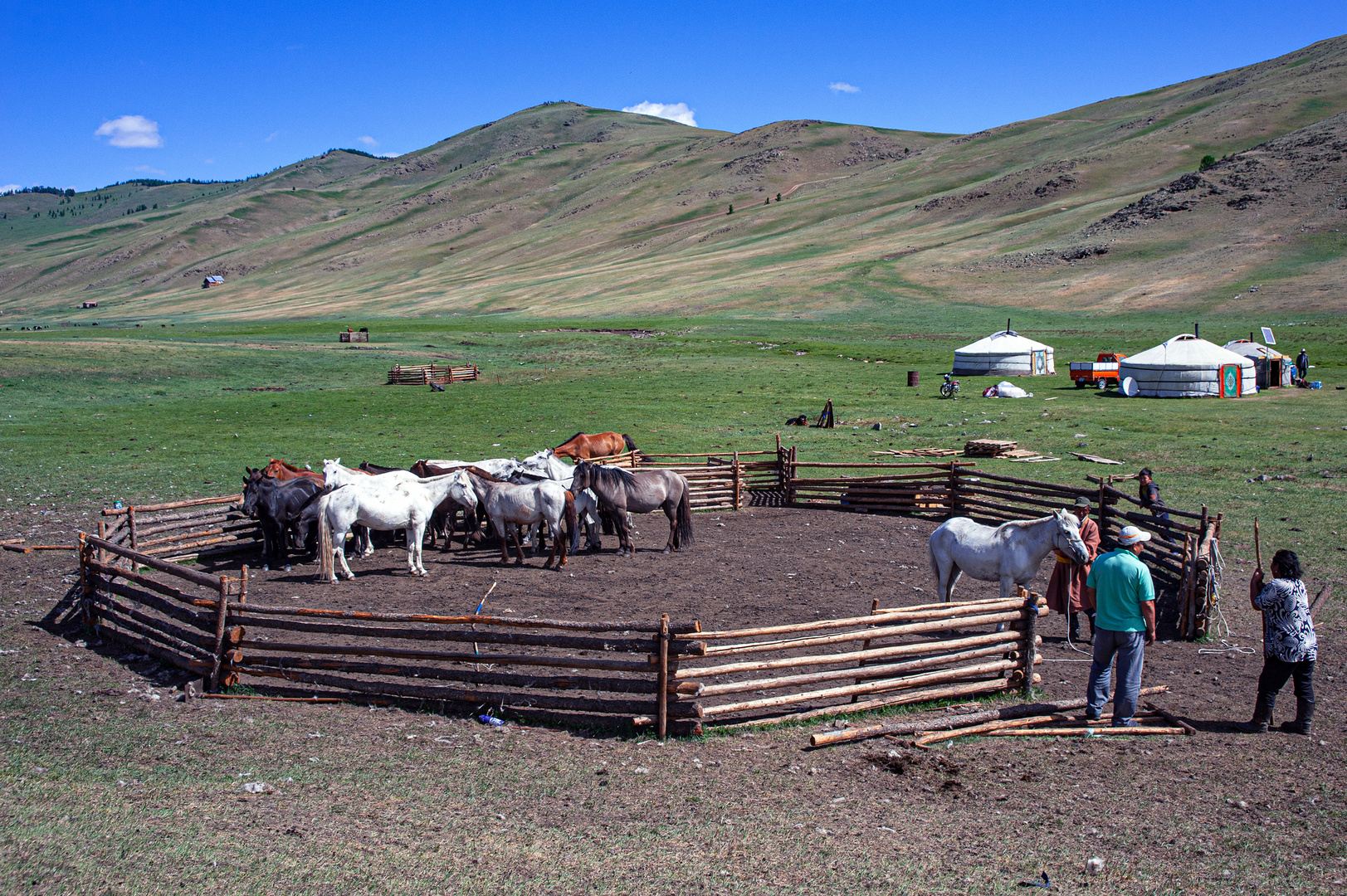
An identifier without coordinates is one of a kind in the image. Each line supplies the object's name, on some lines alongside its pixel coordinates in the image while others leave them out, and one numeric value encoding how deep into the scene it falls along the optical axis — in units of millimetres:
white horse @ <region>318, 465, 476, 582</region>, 14234
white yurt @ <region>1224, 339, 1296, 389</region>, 42062
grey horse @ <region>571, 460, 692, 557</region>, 16609
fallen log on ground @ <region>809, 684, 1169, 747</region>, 8312
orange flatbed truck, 43688
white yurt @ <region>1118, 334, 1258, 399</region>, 39938
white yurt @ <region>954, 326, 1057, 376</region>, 48406
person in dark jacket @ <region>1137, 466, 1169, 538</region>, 14227
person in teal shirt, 8789
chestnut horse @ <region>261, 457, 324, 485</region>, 16030
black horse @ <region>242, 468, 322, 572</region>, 15258
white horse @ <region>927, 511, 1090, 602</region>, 11234
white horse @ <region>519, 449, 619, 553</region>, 16688
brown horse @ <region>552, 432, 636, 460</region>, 23156
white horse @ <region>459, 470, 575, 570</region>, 15469
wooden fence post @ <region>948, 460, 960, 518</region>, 19812
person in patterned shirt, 8594
